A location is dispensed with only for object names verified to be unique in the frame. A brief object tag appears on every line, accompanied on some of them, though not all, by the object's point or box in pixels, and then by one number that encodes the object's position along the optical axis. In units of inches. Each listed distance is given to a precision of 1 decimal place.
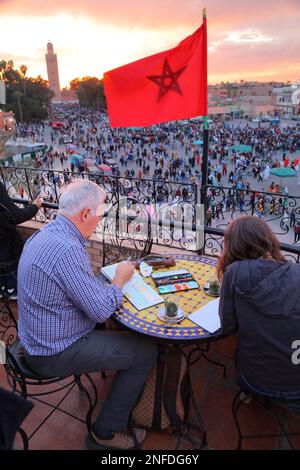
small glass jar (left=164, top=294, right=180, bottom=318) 72.5
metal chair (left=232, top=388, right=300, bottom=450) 65.9
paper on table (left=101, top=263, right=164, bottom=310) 79.8
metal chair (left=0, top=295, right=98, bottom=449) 70.7
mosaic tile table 69.2
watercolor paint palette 85.2
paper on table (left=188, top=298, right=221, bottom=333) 71.4
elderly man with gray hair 64.6
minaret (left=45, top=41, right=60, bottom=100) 4851.9
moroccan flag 109.0
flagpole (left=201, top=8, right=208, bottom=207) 109.0
